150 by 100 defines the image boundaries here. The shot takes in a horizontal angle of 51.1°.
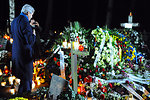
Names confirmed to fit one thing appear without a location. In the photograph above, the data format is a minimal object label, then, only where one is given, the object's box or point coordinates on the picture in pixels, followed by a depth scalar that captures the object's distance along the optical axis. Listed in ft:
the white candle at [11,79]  13.27
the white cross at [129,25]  24.05
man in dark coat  10.51
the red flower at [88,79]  13.15
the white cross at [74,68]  10.77
